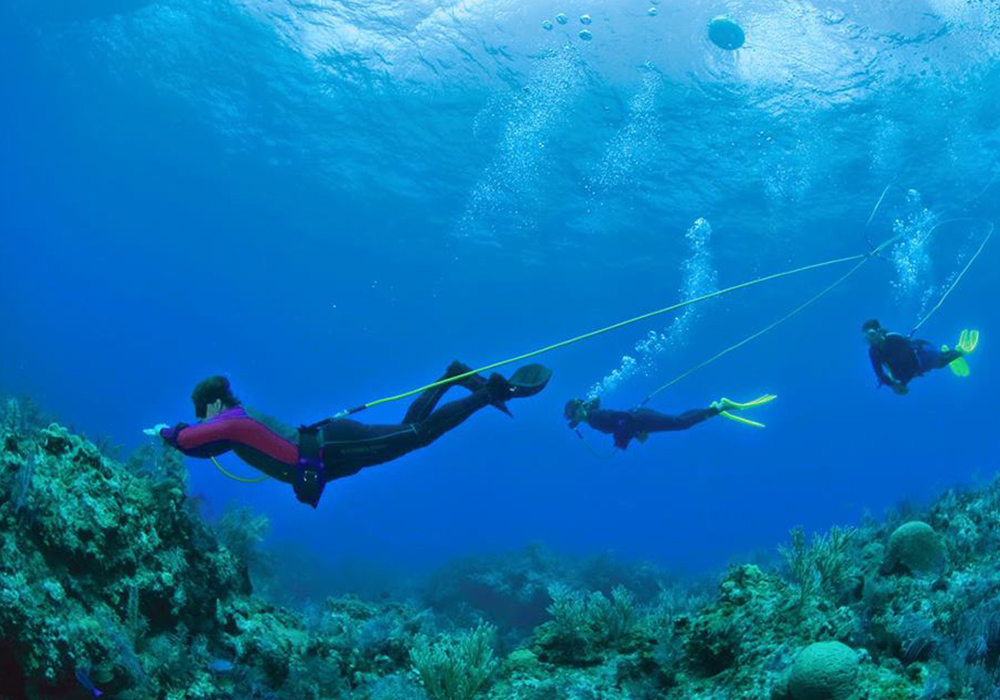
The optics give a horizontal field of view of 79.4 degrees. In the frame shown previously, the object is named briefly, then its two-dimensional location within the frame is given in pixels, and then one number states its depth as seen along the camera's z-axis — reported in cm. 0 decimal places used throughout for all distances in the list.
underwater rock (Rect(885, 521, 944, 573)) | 462
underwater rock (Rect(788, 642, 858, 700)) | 318
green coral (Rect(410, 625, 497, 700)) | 453
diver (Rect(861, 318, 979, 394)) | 998
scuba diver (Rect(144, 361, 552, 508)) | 518
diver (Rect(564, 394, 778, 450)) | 1087
